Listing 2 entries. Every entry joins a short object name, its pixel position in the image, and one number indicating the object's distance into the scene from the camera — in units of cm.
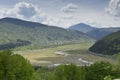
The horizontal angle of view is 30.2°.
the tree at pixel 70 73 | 8556
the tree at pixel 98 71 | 8972
